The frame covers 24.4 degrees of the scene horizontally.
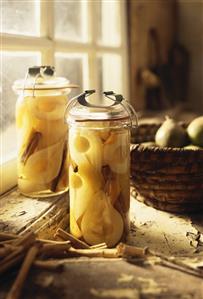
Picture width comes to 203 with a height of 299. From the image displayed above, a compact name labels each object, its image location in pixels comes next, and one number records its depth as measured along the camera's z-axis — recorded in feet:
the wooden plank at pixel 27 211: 2.17
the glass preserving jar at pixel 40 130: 2.47
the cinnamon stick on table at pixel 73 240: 2.12
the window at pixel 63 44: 2.80
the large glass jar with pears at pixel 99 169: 2.10
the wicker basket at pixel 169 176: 2.45
